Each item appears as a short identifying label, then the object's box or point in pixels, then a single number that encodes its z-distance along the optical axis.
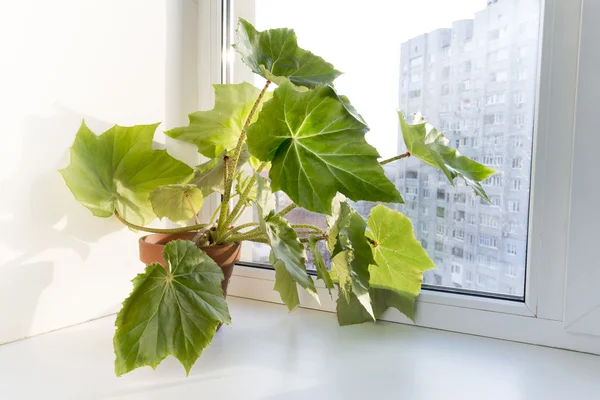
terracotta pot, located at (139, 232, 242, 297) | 0.74
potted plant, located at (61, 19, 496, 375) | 0.59
